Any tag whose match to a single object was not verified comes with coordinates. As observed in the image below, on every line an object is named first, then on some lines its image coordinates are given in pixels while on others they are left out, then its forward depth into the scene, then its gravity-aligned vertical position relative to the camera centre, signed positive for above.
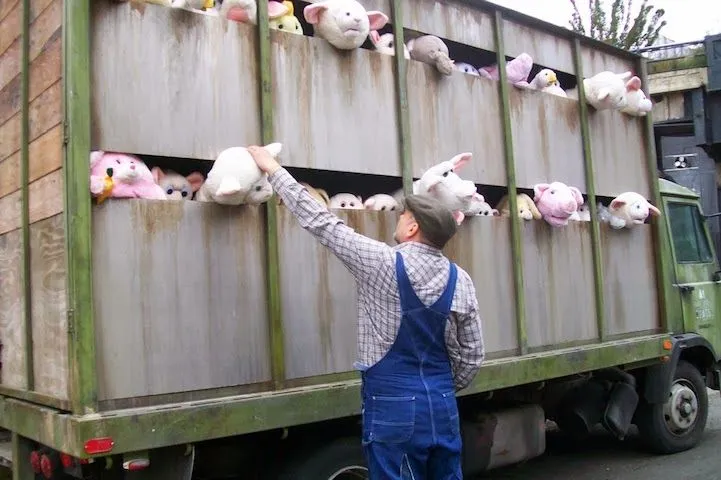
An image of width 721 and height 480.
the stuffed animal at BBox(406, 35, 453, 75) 4.30 +1.42
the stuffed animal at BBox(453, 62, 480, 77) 4.61 +1.42
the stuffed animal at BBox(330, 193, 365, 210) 3.86 +0.52
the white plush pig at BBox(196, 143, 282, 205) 3.15 +0.55
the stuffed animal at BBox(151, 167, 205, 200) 3.27 +0.57
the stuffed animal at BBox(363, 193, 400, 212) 3.99 +0.51
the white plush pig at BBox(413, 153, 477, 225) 4.04 +0.59
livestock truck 2.96 +0.28
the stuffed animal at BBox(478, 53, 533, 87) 4.81 +1.45
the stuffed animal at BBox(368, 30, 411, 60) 4.12 +1.44
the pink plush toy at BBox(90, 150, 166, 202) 2.93 +0.55
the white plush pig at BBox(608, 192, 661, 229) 5.32 +0.52
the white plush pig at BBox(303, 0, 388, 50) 3.73 +1.43
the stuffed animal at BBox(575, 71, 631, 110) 5.27 +1.39
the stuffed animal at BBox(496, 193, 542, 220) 4.68 +0.53
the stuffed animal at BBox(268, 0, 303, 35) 3.67 +1.44
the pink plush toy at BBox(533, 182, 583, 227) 4.74 +0.55
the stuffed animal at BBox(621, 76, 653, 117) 5.46 +1.37
